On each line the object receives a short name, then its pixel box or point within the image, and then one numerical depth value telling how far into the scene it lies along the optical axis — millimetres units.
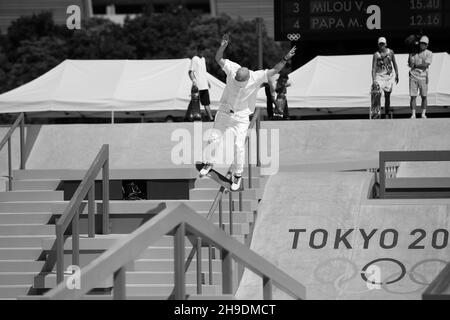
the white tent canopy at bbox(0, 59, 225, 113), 24016
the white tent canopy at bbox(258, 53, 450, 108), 24734
